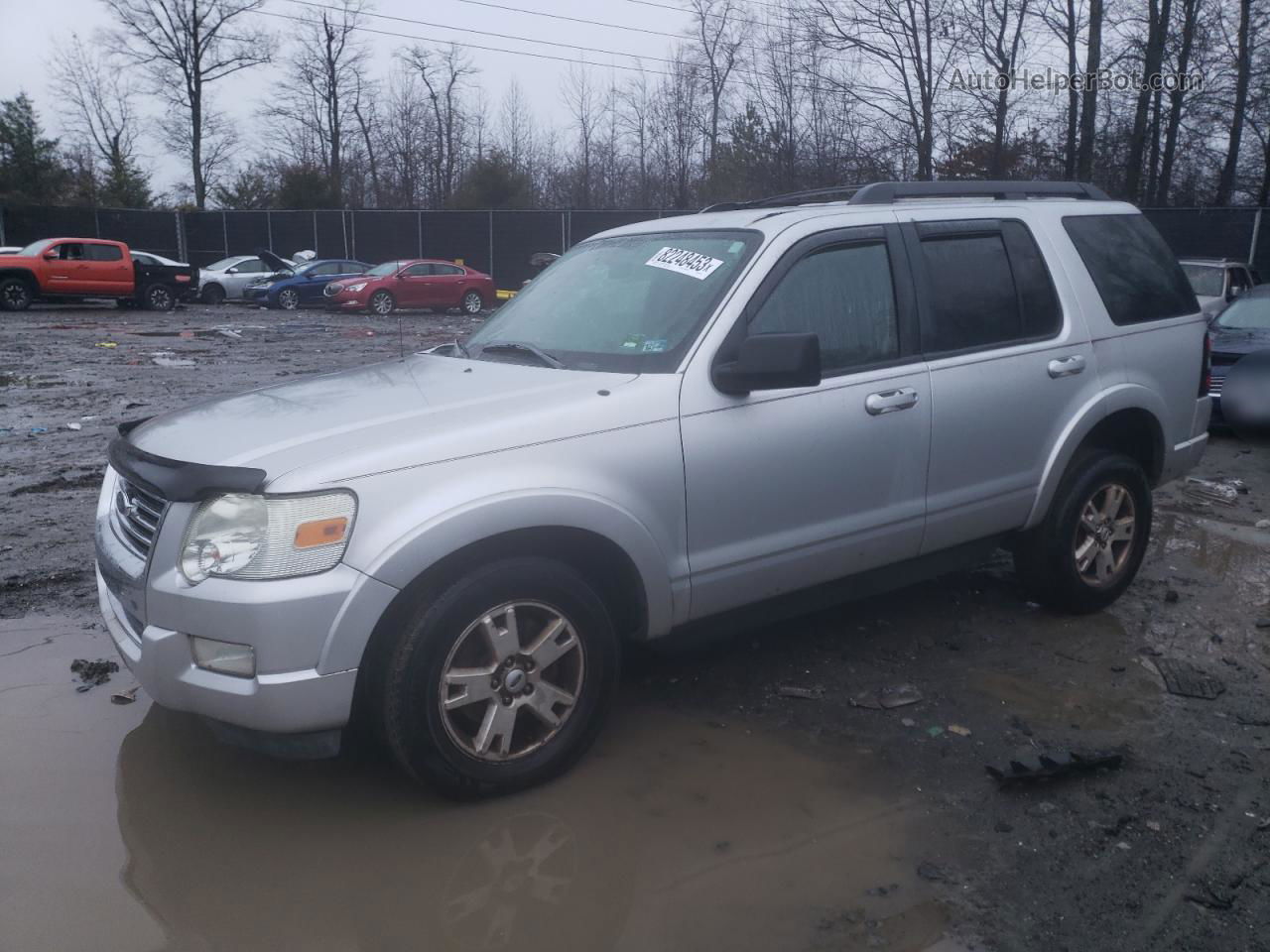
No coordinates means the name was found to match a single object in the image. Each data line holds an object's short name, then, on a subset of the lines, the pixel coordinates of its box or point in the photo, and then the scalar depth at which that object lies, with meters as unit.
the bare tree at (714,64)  44.28
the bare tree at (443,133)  55.03
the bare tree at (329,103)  54.19
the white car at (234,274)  30.88
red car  27.41
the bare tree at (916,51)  27.00
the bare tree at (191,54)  48.31
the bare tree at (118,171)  49.53
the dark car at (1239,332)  10.59
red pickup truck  24.72
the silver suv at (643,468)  3.18
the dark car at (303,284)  28.81
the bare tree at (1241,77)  27.17
